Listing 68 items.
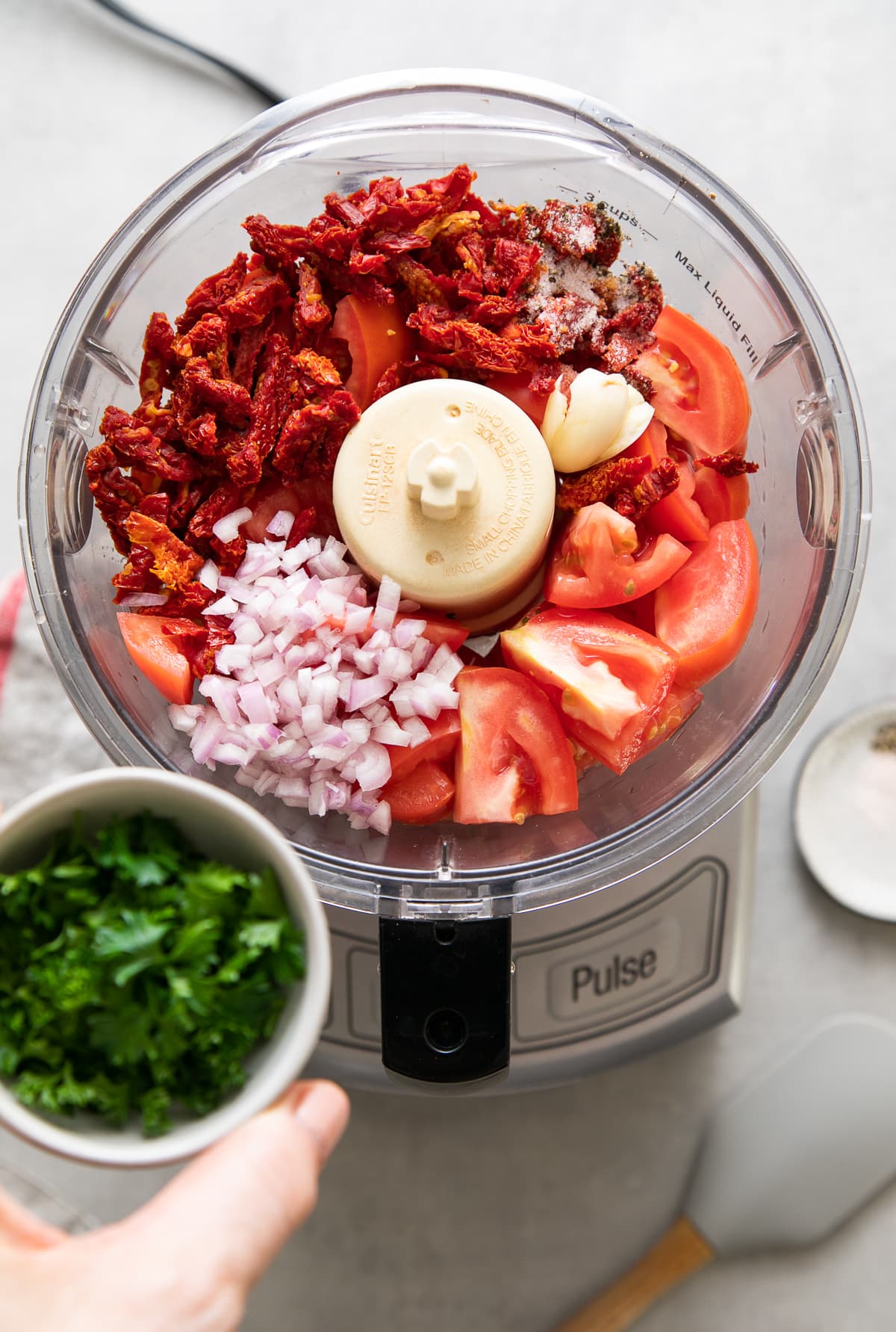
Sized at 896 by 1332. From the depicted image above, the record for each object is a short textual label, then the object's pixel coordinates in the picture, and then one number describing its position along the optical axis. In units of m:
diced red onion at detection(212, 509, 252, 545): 0.51
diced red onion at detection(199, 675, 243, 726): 0.50
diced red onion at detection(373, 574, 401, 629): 0.51
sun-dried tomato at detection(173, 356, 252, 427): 0.51
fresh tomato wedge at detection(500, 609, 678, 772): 0.50
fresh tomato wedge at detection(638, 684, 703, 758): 0.51
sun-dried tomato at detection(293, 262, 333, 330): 0.51
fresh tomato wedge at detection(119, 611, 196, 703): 0.50
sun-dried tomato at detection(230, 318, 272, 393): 0.51
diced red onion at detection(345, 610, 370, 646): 0.50
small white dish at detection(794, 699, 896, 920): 0.60
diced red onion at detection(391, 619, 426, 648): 0.51
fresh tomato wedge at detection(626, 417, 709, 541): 0.51
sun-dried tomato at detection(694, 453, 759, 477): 0.52
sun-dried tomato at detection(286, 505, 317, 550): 0.52
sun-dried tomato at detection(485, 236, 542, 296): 0.51
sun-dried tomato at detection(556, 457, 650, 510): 0.51
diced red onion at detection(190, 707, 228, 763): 0.51
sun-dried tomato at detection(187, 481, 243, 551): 0.51
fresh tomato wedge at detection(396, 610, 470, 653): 0.51
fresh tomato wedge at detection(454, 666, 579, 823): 0.51
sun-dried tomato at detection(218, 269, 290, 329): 0.51
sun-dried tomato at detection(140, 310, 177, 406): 0.51
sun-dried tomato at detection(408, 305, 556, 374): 0.51
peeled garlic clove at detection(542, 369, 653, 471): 0.51
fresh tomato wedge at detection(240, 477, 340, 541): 0.52
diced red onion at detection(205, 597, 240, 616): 0.51
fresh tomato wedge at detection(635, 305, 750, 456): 0.52
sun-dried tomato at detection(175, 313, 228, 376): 0.51
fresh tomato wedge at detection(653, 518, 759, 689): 0.51
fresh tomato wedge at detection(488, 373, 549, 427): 0.52
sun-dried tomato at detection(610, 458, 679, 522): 0.51
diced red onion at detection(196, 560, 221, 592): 0.51
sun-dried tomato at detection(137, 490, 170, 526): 0.51
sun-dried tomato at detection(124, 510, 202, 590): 0.51
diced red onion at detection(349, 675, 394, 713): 0.50
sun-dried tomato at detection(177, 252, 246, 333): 0.51
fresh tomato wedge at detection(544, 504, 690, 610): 0.50
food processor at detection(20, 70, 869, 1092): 0.51
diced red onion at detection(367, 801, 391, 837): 0.51
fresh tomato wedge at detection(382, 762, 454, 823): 0.51
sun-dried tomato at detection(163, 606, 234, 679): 0.51
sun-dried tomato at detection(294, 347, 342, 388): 0.51
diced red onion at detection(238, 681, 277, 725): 0.50
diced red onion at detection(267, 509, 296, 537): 0.52
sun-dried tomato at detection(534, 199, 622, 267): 0.52
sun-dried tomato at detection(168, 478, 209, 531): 0.51
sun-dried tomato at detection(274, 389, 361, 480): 0.51
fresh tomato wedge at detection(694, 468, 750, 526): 0.52
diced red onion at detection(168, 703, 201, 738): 0.51
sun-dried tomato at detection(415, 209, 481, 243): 0.51
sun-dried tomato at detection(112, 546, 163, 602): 0.51
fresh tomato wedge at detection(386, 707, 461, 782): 0.51
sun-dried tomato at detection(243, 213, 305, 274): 0.51
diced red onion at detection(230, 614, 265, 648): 0.51
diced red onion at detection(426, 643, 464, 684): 0.51
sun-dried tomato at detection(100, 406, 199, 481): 0.51
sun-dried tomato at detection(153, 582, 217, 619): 0.51
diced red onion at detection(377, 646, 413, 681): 0.50
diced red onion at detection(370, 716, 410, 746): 0.50
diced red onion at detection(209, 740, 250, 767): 0.50
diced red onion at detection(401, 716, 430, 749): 0.51
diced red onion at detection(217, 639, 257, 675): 0.50
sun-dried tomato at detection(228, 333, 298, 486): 0.51
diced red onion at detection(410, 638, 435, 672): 0.51
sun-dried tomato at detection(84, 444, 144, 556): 0.51
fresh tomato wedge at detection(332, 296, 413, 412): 0.51
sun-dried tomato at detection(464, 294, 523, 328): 0.51
